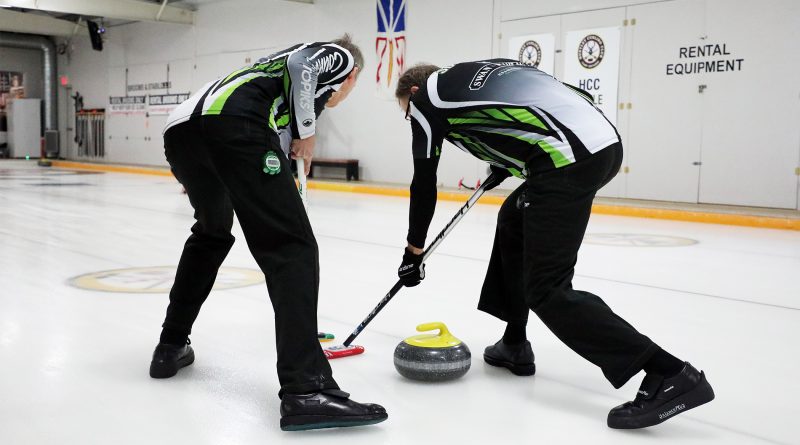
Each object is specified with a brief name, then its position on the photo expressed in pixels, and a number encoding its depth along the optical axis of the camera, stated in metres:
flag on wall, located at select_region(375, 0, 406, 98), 12.66
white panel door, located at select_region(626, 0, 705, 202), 9.34
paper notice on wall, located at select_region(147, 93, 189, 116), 17.47
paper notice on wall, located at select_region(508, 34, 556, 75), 10.64
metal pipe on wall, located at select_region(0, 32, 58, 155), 20.95
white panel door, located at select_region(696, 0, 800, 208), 8.61
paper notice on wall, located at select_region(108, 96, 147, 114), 18.81
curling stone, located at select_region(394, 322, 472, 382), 2.55
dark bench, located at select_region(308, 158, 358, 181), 13.22
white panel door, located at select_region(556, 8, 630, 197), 9.91
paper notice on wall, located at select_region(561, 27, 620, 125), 10.02
